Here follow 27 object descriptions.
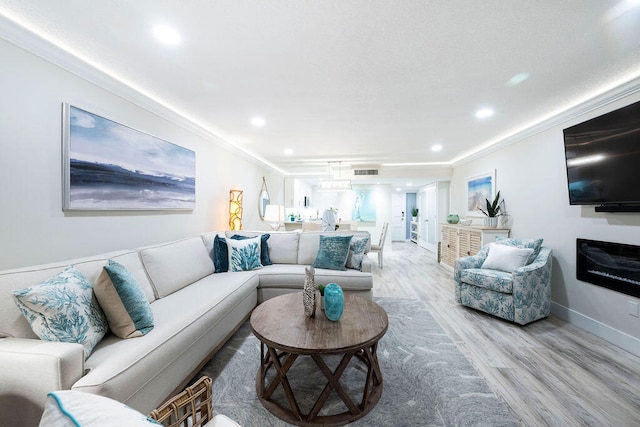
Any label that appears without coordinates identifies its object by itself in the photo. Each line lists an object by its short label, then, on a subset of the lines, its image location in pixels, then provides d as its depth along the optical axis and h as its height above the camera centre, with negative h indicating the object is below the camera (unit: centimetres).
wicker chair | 84 -68
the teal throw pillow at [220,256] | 310 -49
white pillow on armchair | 306 -54
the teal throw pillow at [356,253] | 329 -50
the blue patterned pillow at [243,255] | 311 -49
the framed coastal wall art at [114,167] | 200 +46
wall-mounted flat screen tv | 219 +51
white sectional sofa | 108 -71
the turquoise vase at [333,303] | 180 -62
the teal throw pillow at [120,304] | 152 -53
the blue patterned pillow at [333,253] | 323 -48
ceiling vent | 643 +108
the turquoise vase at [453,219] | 530 -10
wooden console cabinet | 401 -44
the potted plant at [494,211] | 415 +5
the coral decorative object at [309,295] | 185 -58
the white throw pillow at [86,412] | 48 -39
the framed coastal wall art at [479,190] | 449 +45
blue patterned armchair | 278 -86
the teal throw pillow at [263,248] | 345 -45
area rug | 156 -123
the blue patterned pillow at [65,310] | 122 -47
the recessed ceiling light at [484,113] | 300 +122
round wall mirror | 597 +38
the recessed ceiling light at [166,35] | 170 +124
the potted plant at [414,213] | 999 +6
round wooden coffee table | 150 -77
